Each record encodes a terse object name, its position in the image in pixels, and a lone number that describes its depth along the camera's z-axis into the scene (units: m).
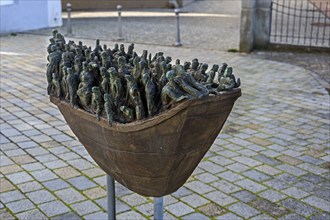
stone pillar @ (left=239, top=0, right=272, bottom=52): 11.50
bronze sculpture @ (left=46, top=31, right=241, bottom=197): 2.34
